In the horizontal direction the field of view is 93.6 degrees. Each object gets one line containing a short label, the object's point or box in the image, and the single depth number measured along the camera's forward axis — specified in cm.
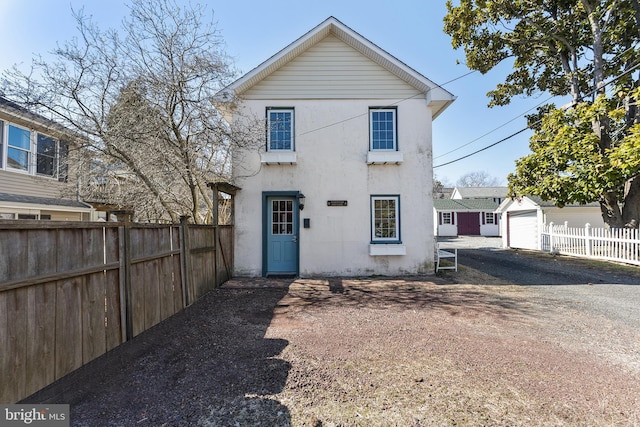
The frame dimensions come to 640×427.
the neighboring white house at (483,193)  3225
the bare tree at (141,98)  563
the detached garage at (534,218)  1619
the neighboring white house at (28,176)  920
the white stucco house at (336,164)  848
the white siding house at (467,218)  2861
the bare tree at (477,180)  6644
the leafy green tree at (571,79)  1058
